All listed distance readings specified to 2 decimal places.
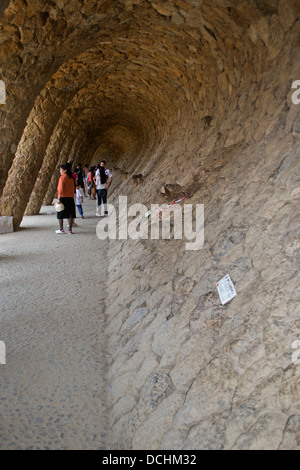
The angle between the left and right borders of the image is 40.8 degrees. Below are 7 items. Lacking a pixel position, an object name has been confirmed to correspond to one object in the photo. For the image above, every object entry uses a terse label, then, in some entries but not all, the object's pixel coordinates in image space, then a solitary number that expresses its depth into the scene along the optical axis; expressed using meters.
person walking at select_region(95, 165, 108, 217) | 11.17
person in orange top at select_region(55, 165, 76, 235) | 8.91
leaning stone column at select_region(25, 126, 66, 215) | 12.65
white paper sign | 2.64
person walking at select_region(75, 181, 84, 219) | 11.52
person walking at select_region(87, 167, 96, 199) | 13.87
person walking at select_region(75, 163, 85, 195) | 14.03
